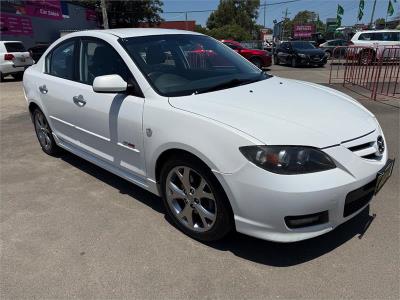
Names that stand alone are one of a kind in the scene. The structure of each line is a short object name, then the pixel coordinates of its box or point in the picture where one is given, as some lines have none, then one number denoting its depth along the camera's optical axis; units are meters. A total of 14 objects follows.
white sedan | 2.49
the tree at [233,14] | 69.94
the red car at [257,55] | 18.58
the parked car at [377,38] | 20.73
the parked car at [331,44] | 28.87
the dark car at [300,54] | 20.05
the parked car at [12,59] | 15.62
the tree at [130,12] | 42.00
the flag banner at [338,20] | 52.42
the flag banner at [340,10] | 51.41
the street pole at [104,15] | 28.57
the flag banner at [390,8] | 50.81
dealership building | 25.39
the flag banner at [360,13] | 54.19
